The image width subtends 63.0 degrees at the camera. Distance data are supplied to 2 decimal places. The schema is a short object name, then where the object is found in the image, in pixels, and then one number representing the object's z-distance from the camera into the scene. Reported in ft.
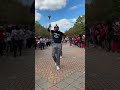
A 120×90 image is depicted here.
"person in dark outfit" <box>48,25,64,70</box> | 8.87
